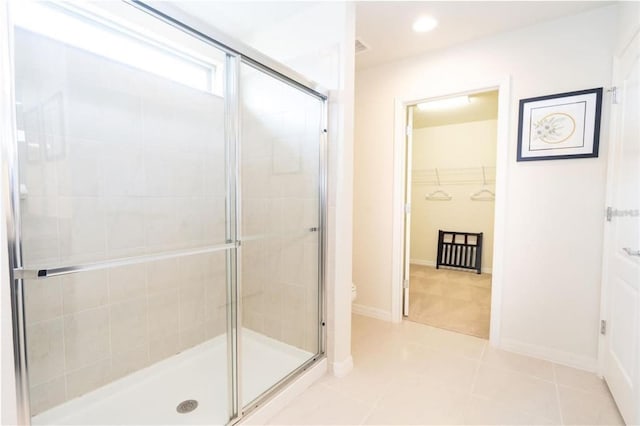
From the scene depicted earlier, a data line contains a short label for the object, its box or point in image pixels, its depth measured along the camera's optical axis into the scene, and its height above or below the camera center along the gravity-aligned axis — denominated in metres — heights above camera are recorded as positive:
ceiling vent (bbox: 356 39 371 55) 2.46 +1.24
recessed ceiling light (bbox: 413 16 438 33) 2.16 +1.25
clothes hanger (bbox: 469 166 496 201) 4.68 +0.08
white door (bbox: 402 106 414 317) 2.86 -0.14
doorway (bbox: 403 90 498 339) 3.96 +0.00
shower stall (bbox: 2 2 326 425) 1.51 -0.11
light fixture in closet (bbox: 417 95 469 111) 3.60 +1.15
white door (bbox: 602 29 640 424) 1.52 -0.26
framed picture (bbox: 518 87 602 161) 2.02 +0.51
